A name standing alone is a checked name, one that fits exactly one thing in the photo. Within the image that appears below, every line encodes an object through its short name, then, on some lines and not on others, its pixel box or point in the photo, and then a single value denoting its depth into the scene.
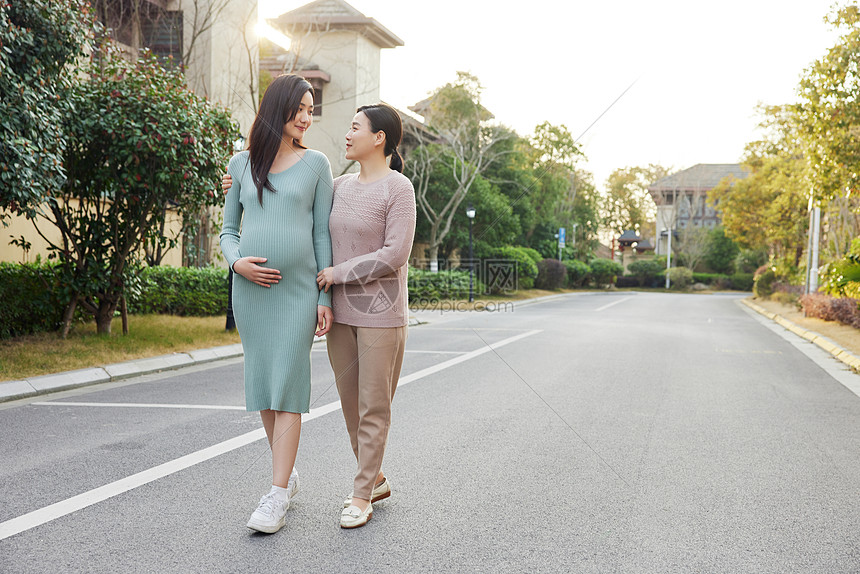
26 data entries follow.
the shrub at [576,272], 46.84
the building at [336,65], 26.88
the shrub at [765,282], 32.78
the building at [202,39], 18.27
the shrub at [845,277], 14.25
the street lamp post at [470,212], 24.33
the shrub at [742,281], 53.81
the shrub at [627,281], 56.19
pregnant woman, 3.36
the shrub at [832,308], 15.48
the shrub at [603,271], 51.31
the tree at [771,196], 27.14
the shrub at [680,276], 52.12
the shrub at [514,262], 32.09
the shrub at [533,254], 38.53
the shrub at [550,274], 40.09
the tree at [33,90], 7.37
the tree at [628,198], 66.31
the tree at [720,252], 58.59
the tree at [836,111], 12.20
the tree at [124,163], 8.97
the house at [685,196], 63.00
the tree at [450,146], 28.38
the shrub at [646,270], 55.91
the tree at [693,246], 57.28
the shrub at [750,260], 54.25
